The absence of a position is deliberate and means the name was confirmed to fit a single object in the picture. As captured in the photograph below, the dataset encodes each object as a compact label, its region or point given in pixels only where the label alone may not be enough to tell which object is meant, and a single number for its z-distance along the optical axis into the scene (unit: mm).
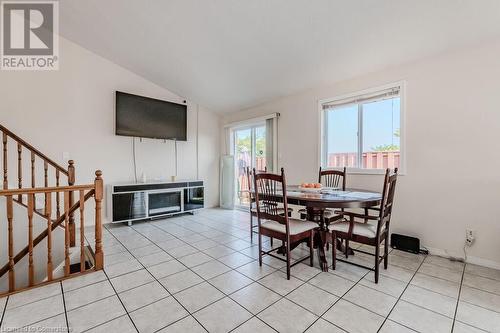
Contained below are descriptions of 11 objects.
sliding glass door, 5117
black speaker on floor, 2794
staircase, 2096
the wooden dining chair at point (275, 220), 2252
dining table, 2157
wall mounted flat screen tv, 4293
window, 3082
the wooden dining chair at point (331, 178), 3255
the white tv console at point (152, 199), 3994
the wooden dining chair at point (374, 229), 2115
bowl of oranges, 2826
